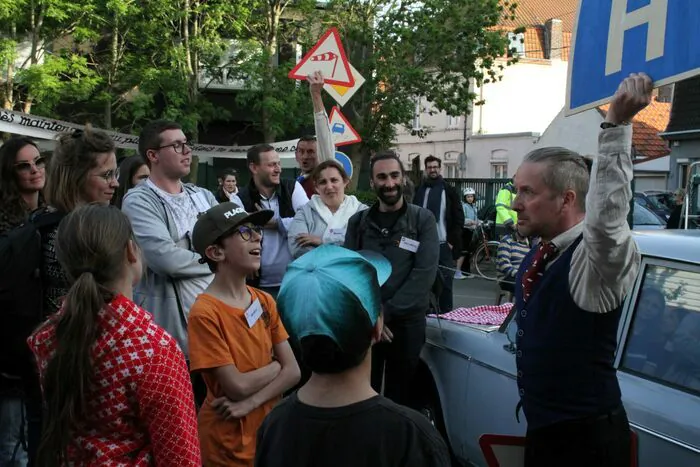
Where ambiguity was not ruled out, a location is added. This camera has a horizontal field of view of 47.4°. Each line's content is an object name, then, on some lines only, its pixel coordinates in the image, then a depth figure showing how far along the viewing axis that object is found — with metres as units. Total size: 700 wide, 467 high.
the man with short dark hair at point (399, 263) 5.16
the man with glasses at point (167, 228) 4.13
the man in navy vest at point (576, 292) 2.47
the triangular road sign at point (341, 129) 9.12
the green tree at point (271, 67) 23.22
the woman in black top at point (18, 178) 4.12
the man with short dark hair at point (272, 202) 5.68
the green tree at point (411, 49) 23.34
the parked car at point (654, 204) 18.47
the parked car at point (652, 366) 3.09
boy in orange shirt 3.40
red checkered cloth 4.76
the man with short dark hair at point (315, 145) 6.09
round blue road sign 8.39
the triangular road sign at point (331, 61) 7.83
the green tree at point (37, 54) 19.81
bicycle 17.09
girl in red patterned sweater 2.38
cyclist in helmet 16.81
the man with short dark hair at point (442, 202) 10.41
